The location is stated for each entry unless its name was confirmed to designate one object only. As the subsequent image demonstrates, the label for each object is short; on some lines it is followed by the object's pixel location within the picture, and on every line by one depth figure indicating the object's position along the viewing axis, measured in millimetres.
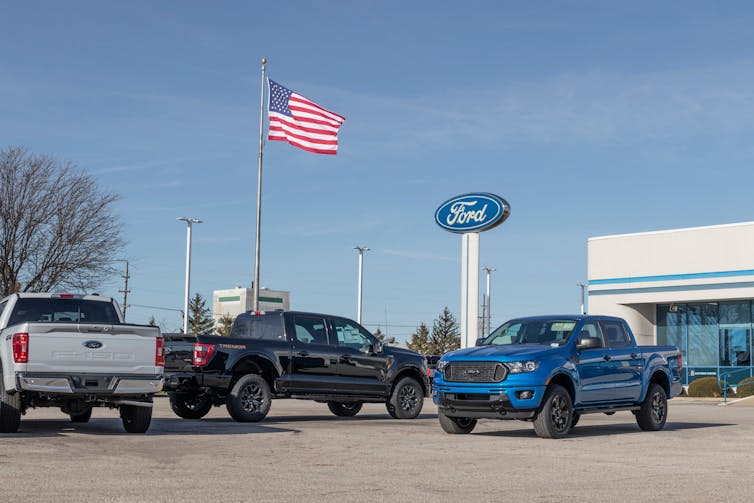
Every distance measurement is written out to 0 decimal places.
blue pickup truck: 15039
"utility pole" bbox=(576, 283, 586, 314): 97931
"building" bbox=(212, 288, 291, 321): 129125
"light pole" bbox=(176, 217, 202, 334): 56750
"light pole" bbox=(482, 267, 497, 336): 84038
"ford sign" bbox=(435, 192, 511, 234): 31656
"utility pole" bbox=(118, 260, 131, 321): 91488
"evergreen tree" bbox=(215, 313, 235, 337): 112425
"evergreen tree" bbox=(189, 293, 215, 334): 125606
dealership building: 39625
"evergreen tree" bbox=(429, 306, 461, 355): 134875
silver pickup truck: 13594
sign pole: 32406
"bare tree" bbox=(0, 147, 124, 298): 38812
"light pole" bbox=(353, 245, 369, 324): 74438
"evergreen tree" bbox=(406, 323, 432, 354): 128837
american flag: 32594
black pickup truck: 17766
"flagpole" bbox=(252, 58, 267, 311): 32719
